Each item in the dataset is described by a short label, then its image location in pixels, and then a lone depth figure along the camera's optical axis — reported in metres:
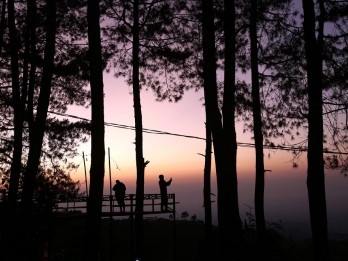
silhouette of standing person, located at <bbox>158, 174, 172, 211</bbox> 17.50
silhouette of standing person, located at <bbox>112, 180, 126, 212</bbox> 16.88
